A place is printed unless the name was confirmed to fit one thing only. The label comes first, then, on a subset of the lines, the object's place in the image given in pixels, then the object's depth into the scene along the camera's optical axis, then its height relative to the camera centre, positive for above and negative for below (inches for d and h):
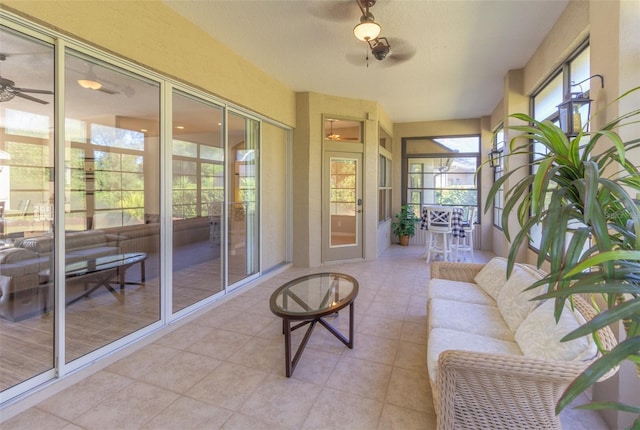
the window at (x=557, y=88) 99.9 +50.2
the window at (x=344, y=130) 208.5 +58.4
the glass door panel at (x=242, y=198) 149.1 +6.3
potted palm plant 29.6 -2.6
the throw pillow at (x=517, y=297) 74.7 -23.6
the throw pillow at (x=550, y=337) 52.2 -24.9
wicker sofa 51.2 -31.1
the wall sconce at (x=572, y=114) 81.7 +28.0
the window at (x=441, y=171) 268.5 +37.8
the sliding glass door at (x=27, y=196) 78.7 +3.7
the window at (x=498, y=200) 221.3 +9.0
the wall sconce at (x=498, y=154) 179.9 +35.7
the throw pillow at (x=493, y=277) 96.4 -23.1
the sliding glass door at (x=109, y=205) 98.3 +2.2
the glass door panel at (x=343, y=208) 206.4 +1.8
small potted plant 271.6 -13.5
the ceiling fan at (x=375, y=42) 97.0 +67.1
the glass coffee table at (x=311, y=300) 81.6 -28.7
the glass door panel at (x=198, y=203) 129.6 +3.4
